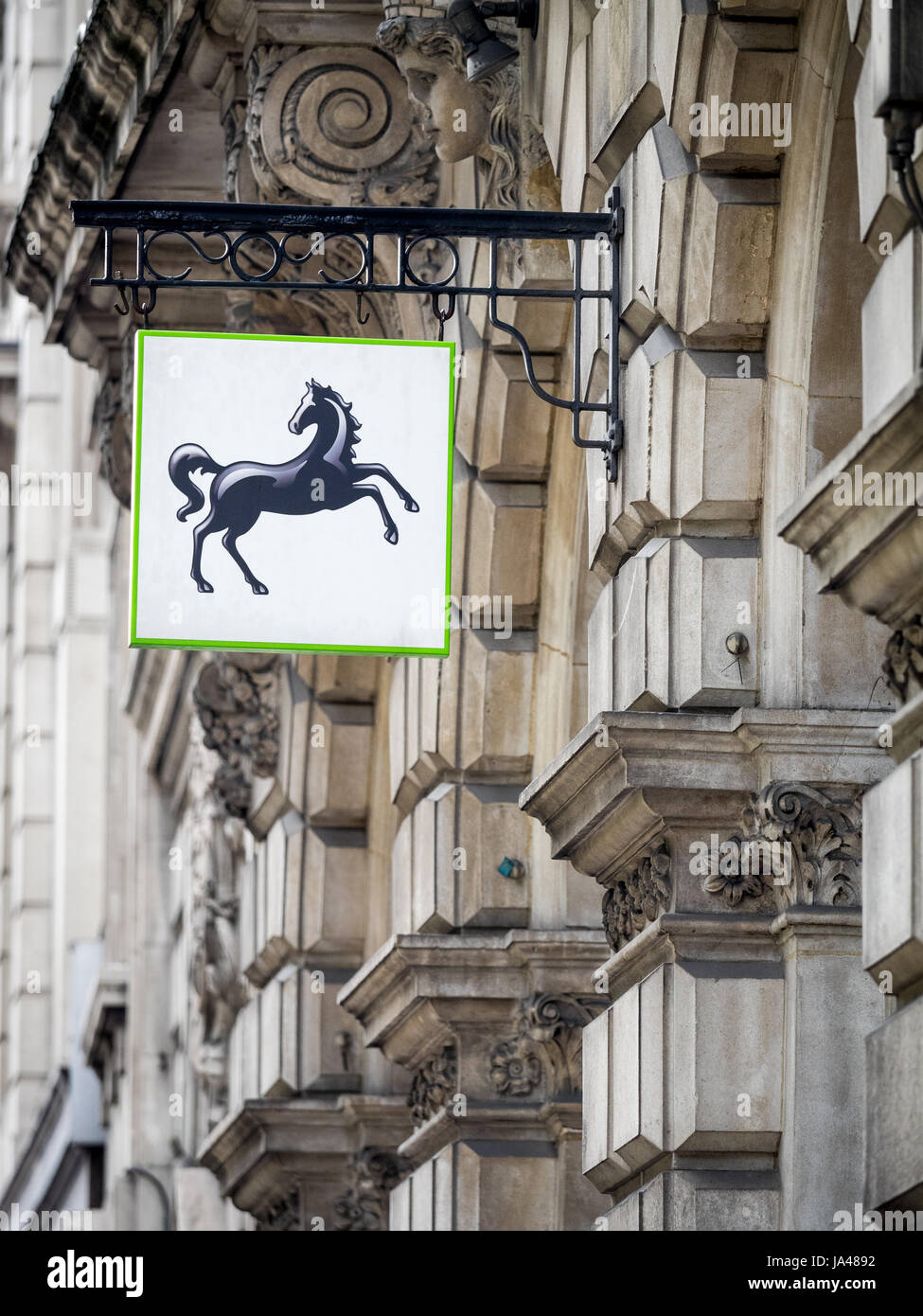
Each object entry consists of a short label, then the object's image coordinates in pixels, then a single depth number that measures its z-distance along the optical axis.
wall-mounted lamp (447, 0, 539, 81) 15.88
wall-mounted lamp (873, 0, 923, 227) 10.59
